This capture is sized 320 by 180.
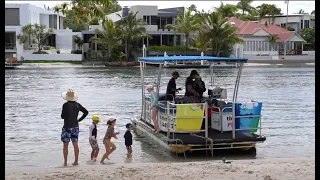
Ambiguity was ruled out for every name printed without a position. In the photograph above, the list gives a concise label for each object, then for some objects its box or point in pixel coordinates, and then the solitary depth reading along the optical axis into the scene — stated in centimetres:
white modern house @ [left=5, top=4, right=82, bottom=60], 7188
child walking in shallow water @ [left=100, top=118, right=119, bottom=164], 1260
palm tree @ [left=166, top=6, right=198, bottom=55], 7031
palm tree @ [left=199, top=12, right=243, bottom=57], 7044
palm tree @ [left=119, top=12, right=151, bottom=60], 6894
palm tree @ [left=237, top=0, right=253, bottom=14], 10611
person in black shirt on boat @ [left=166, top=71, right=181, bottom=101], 1438
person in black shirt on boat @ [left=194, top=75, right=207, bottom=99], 1443
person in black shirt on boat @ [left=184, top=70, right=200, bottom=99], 1446
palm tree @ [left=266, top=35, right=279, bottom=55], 7700
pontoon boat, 1310
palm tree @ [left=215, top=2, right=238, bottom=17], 8188
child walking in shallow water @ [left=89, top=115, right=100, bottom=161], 1217
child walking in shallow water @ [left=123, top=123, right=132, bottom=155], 1385
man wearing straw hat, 1184
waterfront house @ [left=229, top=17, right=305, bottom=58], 7700
